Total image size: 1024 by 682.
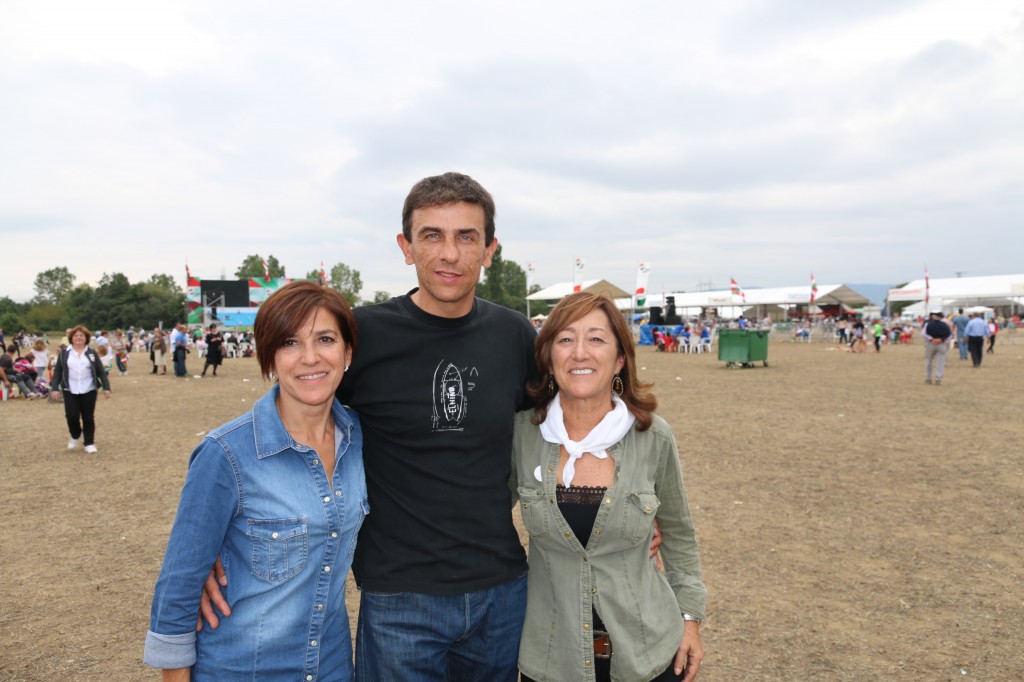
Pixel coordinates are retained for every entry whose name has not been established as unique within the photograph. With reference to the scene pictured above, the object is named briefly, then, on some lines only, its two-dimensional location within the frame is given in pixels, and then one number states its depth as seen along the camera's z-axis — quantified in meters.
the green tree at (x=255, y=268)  104.63
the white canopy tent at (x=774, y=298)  45.31
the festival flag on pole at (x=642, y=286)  34.41
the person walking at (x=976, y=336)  20.97
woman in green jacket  2.28
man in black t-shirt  2.24
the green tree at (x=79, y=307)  74.56
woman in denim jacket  1.83
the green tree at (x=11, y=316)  59.38
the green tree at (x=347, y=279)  105.71
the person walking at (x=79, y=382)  10.20
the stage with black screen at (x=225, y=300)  47.47
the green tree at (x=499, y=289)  75.62
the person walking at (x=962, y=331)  24.17
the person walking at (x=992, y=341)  27.56
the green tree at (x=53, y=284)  118.00
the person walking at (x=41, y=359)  18.59
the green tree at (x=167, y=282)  109.31
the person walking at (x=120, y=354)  25.56
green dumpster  21.91
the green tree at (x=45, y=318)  77.12
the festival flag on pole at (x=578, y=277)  33.59
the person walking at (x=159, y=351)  25.50
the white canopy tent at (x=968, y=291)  41.44
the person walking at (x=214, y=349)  24.05
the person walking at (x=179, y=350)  23.72
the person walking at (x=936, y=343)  15.73
